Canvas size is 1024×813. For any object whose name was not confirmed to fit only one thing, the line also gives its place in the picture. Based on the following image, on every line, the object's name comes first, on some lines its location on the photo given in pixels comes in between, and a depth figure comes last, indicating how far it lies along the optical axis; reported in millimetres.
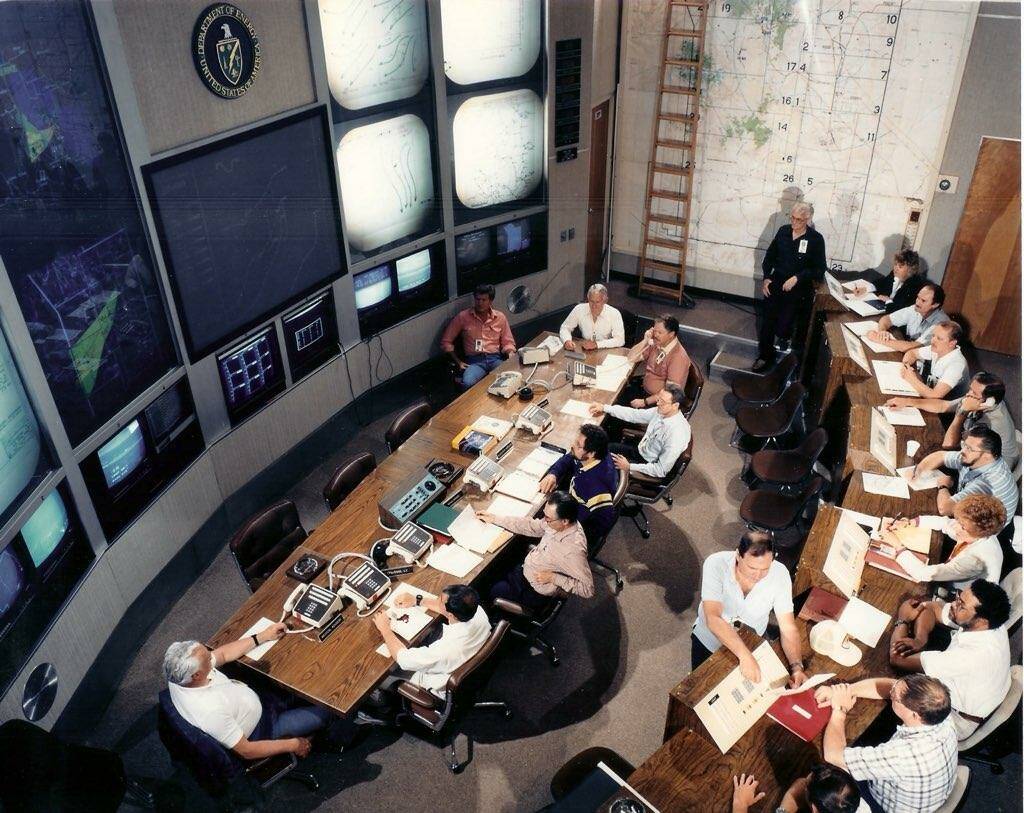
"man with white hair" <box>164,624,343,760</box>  3572
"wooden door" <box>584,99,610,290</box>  8234
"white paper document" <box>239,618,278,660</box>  4020
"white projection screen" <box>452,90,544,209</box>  7012
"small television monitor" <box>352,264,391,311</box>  6695
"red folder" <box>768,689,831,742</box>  3477
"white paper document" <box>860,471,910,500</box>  4812
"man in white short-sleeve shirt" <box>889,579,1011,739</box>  3539
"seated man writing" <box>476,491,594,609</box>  4402
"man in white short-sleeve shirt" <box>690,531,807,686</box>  3770
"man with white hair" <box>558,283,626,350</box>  6613
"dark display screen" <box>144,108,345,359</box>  4941
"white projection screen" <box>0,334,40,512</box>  3863
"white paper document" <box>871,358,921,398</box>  5805
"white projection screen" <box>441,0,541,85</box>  6512
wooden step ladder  7852
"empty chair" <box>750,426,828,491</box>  5590
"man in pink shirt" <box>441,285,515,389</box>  6934
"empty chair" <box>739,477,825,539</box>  5301
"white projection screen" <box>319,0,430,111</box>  5754
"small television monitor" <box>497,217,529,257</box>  7676
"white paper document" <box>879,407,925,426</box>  5488
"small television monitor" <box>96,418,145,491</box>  4707
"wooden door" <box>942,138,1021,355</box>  7062
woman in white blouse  4086
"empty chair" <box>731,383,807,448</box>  6180
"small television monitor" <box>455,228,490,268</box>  7391
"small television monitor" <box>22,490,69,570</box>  4098
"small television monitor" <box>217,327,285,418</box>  5664
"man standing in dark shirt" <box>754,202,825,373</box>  7234
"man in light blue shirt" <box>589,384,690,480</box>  5363
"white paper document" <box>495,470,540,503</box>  4977
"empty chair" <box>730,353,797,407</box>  6535
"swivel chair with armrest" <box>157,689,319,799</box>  3570
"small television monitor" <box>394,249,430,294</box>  7004
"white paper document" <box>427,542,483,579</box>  4473
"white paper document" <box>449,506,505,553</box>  4617
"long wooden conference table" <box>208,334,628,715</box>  3922
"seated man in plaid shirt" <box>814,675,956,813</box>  3143
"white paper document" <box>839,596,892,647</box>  3918
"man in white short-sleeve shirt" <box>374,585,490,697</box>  3832
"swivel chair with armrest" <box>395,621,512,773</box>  3830
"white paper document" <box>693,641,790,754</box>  3451
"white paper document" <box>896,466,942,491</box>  4848
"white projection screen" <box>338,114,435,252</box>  6262
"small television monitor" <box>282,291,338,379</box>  6137
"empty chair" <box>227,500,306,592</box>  4645
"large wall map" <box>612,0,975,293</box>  7012
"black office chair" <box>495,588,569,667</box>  4418
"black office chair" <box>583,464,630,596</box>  4996
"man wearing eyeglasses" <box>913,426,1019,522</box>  4512
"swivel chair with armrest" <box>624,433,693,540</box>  5504
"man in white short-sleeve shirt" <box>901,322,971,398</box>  5645
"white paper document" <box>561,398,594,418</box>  5781
